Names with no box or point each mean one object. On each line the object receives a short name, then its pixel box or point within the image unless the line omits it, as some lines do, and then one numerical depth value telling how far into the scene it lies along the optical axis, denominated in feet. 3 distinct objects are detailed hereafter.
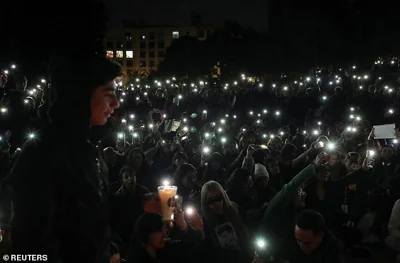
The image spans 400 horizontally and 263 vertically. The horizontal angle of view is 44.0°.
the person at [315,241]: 14.48
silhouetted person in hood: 6.70
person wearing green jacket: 16.90
